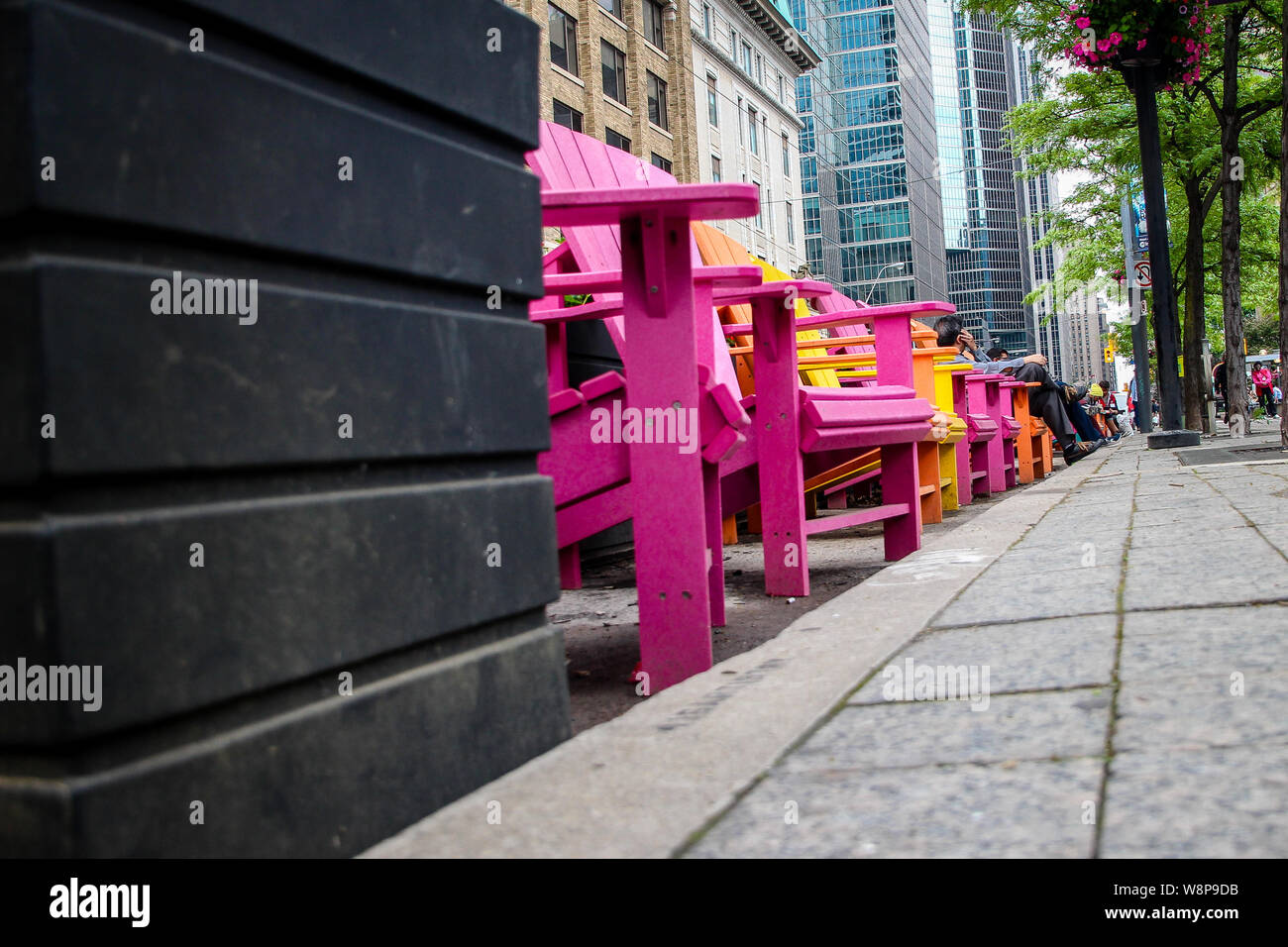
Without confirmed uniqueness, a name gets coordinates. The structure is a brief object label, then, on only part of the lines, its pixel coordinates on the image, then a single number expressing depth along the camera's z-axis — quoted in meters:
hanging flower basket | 10.38
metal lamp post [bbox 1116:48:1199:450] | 10.66
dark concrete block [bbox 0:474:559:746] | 1.07
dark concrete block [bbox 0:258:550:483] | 1.07
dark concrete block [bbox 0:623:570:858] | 1.10
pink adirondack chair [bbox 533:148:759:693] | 2.97
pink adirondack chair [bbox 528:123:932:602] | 4.03
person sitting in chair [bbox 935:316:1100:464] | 11.86
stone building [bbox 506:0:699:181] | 30.00
